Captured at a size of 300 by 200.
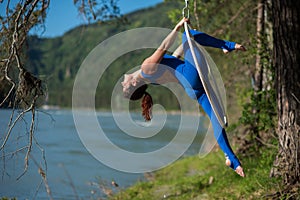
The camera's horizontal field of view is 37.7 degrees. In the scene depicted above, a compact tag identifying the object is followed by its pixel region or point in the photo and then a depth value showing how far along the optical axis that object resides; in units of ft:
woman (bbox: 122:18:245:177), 14.87
